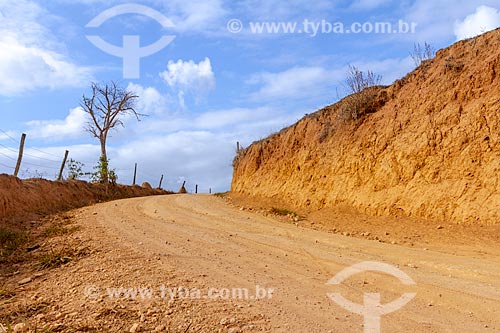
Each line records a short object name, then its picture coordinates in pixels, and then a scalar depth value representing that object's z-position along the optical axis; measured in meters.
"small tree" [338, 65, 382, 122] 15.47
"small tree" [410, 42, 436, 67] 14.93
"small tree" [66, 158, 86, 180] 26.05
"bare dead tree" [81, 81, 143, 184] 33.44
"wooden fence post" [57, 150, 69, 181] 25.17
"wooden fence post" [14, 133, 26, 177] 18.25
